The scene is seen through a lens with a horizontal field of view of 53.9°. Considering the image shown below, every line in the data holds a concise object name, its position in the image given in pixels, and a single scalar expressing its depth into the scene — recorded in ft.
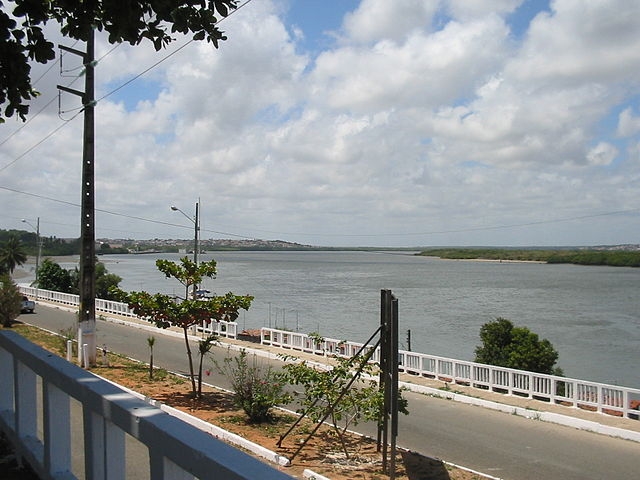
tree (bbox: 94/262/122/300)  198.64
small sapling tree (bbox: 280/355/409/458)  36.01
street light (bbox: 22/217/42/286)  199.72
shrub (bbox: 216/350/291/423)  41.73
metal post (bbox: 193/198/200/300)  116.26
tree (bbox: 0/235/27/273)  269.23
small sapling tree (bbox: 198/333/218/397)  48.35
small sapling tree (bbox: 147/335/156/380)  53.93
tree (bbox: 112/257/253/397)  48.73
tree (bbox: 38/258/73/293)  194.39
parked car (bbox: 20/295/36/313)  119.97
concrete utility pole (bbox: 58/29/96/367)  56.90
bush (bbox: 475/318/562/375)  79.61
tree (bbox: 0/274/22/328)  91.71
